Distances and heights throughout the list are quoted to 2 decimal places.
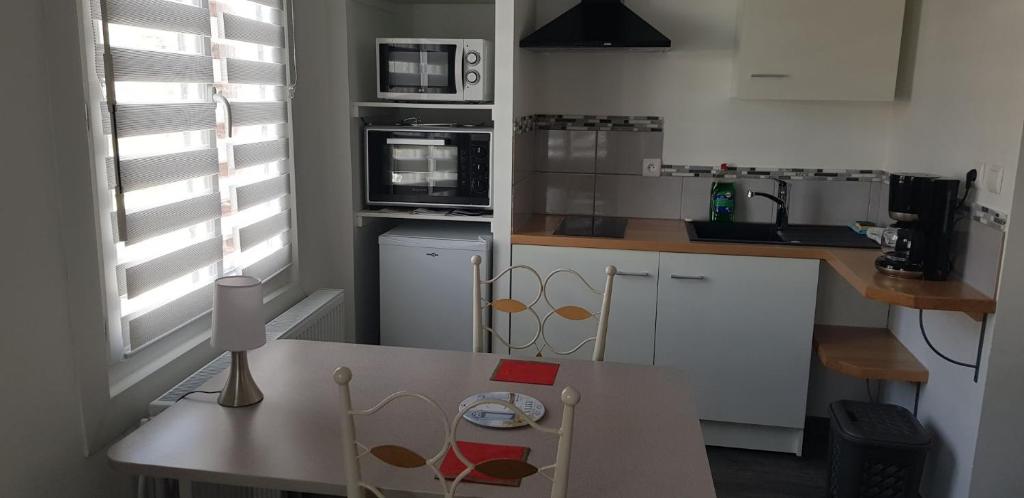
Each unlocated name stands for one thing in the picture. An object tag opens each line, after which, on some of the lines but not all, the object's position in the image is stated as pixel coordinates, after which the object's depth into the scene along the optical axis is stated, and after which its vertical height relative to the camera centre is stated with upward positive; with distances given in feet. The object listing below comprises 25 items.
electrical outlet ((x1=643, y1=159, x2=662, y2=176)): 12.23 -0.69
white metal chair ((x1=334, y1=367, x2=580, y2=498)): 4.55 -2.01
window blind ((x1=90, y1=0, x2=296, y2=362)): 6.48 -0.36
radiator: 7.09 -2.45
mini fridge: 10.82 -2.34
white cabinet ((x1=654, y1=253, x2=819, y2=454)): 10.35 -2.84
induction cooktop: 11.10 -1.54
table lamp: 6.16 -1.68
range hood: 10.44 +1.23
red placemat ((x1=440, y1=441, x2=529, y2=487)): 5.16 -2.31
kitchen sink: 10.59 -1.55
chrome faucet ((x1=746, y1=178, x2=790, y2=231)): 11.60 -1.22
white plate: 5.93 -2.27
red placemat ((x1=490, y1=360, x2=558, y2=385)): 6.82 -2.24
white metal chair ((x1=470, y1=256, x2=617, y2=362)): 7.93 -1.97
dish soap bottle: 11.89 -1.17
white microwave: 10.37 +0.66
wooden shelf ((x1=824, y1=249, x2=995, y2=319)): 7.91 -1.70
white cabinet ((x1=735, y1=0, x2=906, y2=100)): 10.39 +1.05
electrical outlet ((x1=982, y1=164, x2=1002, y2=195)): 7.81 -0.49
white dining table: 5.21 -2.33
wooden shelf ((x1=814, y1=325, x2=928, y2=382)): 9.64 -2.95
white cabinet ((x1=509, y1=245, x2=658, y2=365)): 10.62 -2.36
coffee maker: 8.54 -1.05
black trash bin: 8.56 -3.60
